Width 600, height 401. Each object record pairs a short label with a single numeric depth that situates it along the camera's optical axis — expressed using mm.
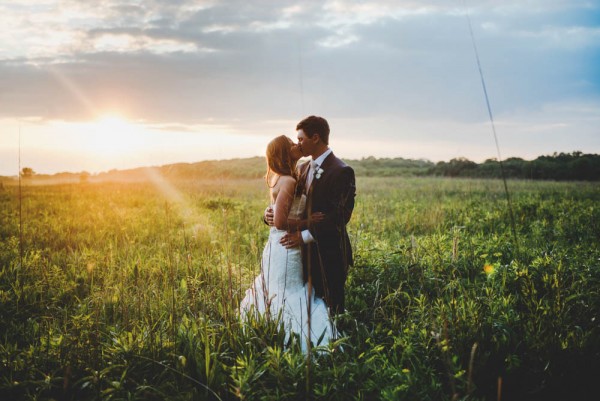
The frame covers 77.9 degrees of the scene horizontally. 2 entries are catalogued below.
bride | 4016
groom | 4191
